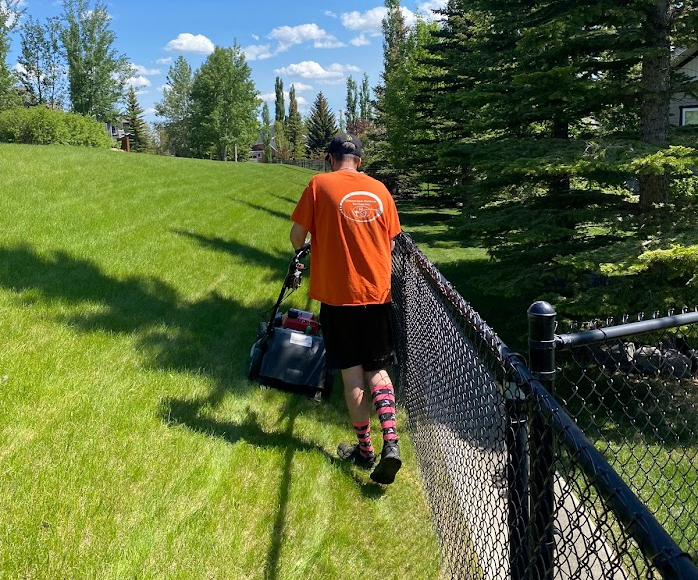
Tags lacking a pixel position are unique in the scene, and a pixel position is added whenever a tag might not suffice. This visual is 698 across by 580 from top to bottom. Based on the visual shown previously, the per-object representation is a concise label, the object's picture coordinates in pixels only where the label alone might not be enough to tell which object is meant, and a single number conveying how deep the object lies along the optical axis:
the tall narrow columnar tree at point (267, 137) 81.97
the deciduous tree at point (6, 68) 34.84
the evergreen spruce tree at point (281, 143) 82.62
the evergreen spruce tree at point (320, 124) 73.56
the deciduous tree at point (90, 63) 49.19
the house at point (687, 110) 18.19
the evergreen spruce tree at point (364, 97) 87.44
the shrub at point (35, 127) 30.53
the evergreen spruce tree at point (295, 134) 82.50
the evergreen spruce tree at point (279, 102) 103.69
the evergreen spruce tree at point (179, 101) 72.31
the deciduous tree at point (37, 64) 51.84
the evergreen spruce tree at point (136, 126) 68.81
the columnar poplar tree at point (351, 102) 90.38
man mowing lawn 3.21
